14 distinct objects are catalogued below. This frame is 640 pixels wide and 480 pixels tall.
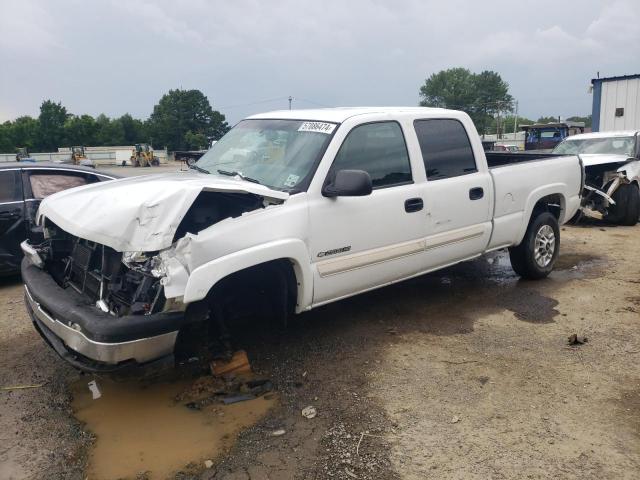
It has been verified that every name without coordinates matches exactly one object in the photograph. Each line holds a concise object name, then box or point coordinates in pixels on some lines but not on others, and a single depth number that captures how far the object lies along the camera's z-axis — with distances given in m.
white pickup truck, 3.23
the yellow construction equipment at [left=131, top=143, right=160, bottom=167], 52.28
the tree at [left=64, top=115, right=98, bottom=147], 86.81
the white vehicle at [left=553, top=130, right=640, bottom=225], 9.66
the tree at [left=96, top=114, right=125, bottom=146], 94.06
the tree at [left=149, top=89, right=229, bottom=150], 99.19
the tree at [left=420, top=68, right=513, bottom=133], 103.12
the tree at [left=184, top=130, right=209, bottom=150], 87.14
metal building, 19.23
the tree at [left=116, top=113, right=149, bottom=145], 104.38
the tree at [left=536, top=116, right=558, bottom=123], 113.93
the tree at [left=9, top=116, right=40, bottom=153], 85.88
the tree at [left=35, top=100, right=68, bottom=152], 86.50
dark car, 6.43
